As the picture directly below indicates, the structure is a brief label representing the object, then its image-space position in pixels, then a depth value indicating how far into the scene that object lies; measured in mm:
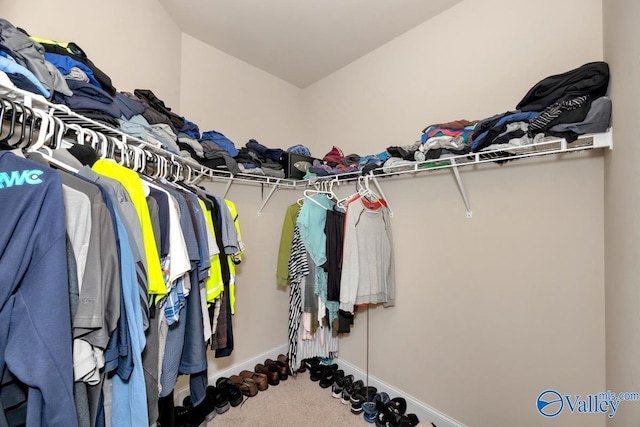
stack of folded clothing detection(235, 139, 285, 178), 2096
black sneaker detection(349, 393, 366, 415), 1863
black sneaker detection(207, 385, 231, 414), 1868
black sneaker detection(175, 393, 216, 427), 1696
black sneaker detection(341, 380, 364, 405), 1986
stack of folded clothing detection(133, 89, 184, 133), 1364
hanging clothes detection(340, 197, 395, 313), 1739
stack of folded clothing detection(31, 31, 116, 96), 960
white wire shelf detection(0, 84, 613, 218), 783
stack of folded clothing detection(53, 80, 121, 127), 950
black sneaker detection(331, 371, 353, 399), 2042
